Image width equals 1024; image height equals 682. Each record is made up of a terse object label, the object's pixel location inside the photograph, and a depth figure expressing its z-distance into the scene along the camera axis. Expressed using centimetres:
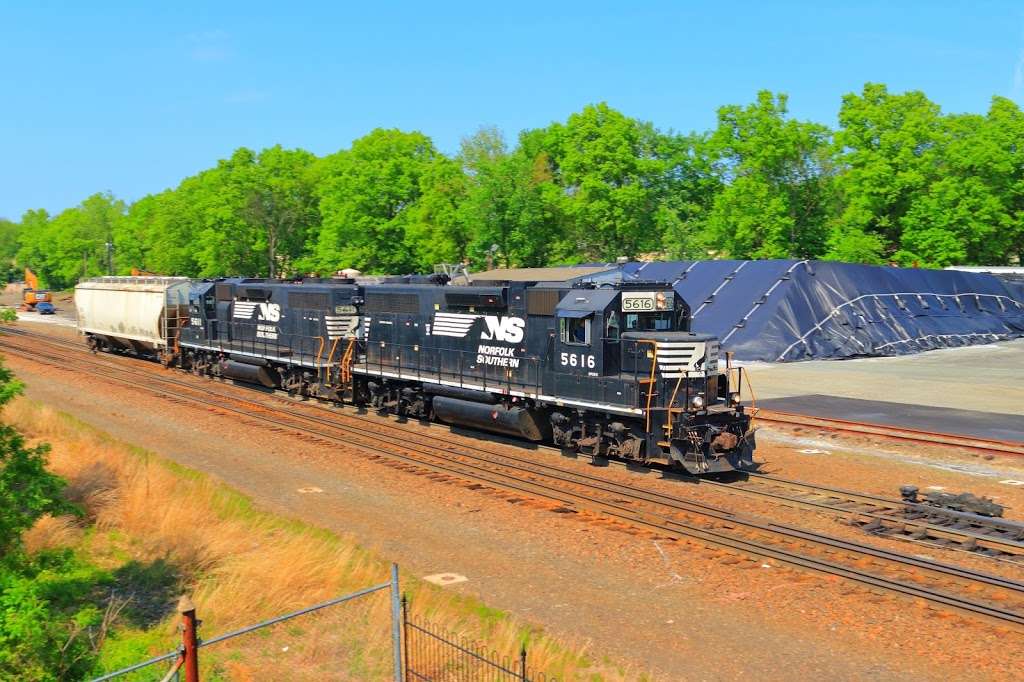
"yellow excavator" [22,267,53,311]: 8544
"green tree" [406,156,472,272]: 6138
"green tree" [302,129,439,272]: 6469
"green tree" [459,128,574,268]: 5588
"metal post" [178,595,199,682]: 647
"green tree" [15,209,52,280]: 13075
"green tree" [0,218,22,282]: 13900
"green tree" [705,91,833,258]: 5775
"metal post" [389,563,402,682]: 776
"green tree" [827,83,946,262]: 5834
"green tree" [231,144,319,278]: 7562
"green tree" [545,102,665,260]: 5716
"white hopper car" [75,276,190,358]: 3884
